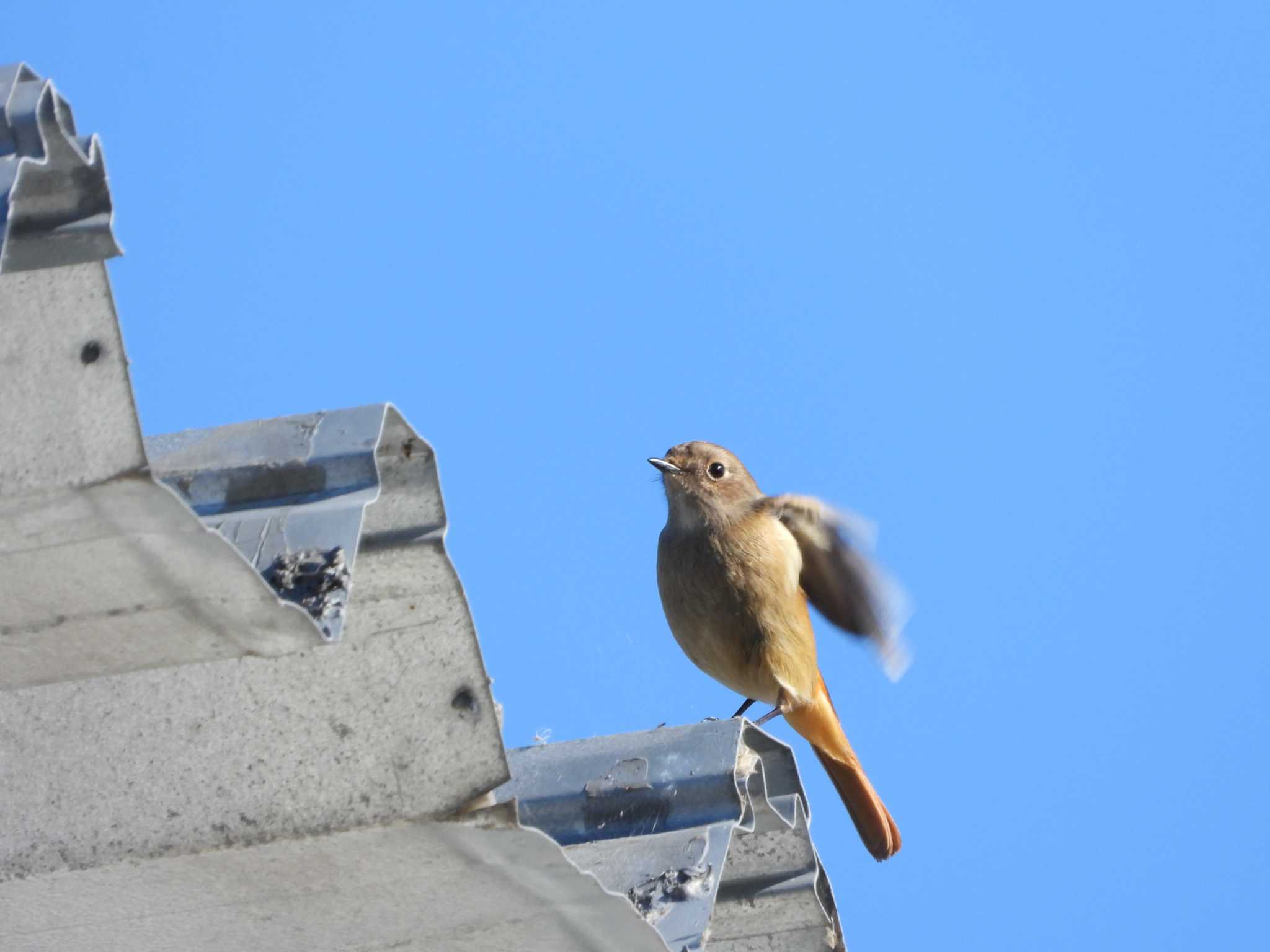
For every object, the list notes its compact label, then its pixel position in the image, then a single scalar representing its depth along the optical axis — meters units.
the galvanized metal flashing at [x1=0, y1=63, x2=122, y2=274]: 3.88
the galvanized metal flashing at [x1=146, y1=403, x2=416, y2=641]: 4.54
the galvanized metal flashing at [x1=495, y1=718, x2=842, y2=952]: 7.16
